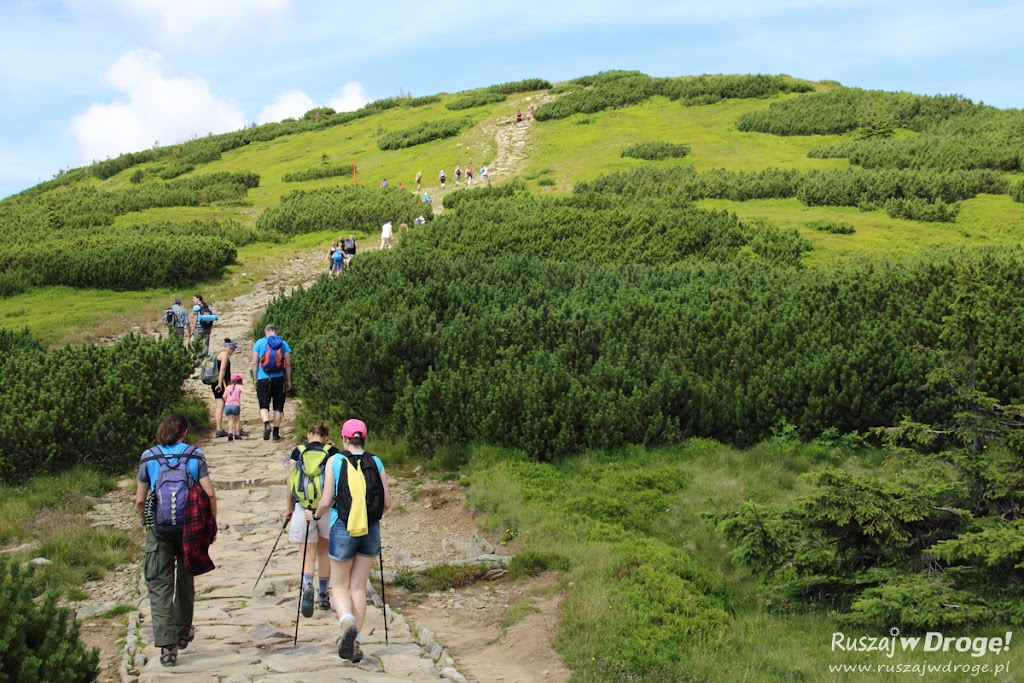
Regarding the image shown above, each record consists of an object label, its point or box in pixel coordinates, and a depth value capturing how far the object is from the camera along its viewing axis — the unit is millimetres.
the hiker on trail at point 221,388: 14359
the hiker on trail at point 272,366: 13875
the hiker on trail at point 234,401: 14148
